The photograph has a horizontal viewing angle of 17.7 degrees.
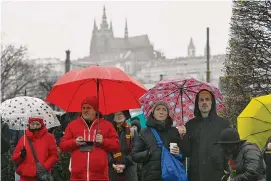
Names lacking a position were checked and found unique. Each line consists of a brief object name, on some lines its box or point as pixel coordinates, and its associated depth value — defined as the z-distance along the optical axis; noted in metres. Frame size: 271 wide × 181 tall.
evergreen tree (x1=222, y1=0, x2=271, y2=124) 21.77
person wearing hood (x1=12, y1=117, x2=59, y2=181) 11.04
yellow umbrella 10.91
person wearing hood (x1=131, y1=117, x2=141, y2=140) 14.59
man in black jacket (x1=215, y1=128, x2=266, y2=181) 8.04
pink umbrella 11.81
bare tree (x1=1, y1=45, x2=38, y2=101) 72.26
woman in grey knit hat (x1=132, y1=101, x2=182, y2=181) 10.20
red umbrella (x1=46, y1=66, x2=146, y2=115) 11.65
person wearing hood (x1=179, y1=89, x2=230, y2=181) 10.23
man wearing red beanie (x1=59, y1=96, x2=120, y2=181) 9.96
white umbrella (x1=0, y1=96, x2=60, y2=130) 12.36
